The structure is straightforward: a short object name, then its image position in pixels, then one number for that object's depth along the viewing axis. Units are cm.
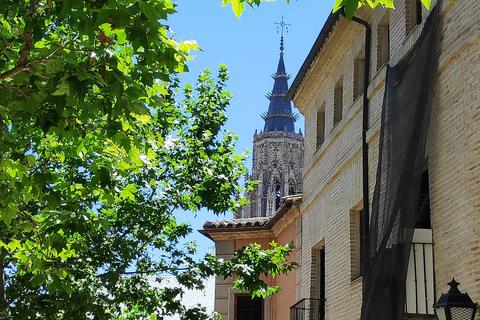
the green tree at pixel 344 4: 513
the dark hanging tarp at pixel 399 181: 891
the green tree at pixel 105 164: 655
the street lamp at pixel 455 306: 746
